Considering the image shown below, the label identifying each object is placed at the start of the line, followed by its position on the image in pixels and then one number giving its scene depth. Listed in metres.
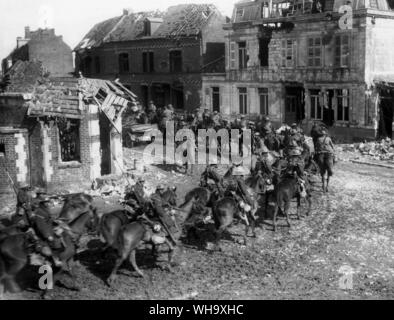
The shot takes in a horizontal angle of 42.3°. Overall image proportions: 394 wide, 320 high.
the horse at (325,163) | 18.27
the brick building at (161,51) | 38.53
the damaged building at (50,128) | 18.56
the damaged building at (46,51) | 46.38
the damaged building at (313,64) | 28.34
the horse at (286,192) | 14.86
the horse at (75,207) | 13.34
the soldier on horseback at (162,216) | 11.97
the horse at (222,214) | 13.09
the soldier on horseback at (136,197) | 12.83
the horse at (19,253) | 10.28
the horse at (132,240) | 11.12
